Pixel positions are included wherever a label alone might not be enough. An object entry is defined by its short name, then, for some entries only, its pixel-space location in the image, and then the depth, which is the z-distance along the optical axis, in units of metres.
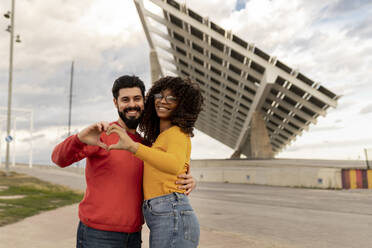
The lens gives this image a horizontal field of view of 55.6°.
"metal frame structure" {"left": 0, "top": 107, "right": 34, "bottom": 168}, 35.85
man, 2.25
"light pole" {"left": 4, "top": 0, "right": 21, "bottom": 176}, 20.61
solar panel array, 26.53
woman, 2.09
